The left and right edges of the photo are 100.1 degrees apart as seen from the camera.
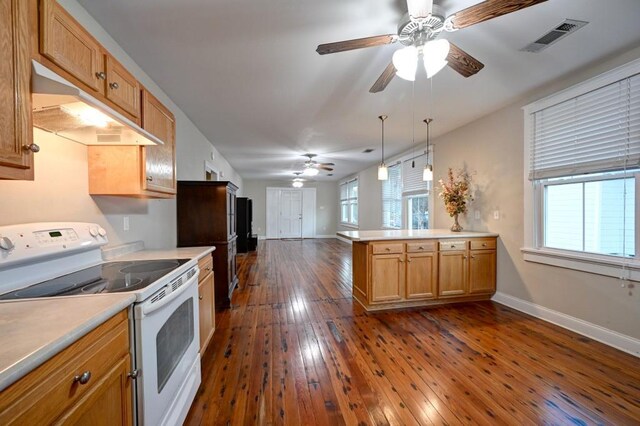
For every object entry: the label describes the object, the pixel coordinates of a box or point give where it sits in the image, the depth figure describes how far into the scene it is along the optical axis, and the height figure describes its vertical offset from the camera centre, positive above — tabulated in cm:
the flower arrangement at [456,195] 370 +21
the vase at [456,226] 371 -22
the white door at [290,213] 1068 -10
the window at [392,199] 581 +26
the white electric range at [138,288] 110 -34
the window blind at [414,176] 487 +66
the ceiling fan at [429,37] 136 +102
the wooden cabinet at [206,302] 211 -76
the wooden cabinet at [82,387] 62 -49
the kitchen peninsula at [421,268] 315 -71
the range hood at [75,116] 103 +46
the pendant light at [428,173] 337 +47
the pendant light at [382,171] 348 +52
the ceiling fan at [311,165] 595 +103
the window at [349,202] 901 +30
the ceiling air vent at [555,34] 181 +126
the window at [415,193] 489 +33
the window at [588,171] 221 +36
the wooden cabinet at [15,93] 88 +41
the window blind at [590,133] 220 +71
